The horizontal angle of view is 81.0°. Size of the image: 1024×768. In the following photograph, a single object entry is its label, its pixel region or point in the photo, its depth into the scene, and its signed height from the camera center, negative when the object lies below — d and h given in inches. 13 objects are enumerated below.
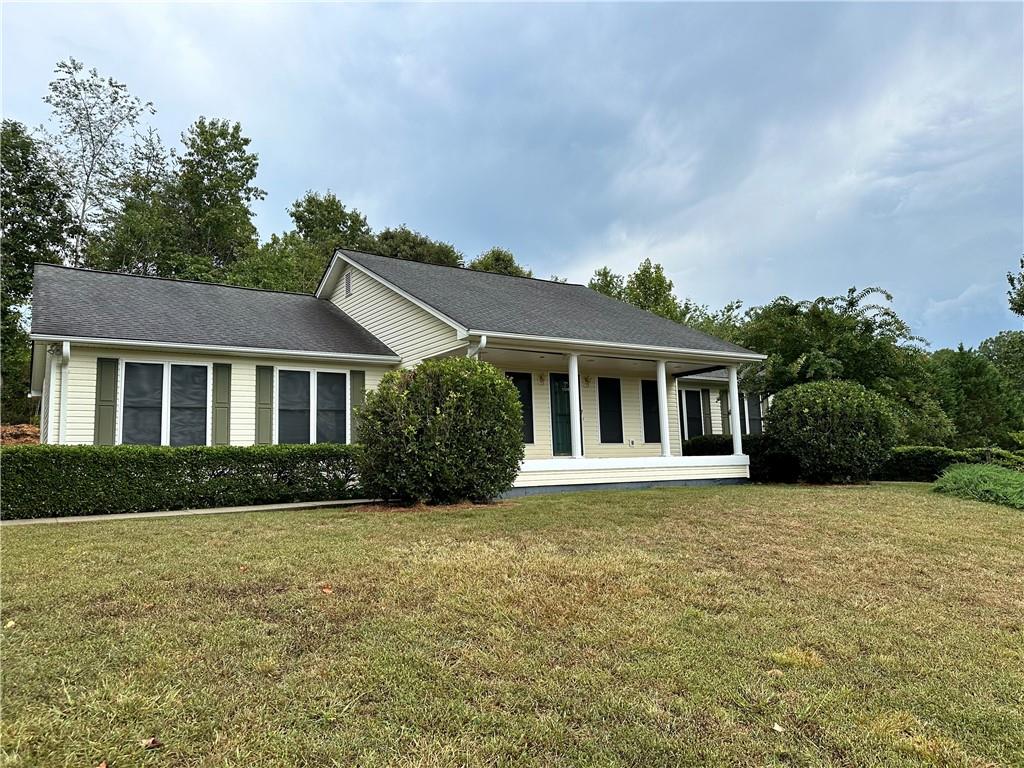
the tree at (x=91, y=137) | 997.2 +539.6
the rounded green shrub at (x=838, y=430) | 462.9 -2.4
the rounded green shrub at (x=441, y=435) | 322.7 +2.5
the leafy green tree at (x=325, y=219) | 1407.5 +531.5
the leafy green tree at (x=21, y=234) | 890.7 +342.6
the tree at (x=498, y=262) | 1256.8 +370.6
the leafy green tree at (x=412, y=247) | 1259.8 +409.8
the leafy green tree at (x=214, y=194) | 1127.0 +482.5
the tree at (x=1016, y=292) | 805.2 +174.8
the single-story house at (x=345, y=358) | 396.5 +64.5
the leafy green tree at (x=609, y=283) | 1237.7 +313.2
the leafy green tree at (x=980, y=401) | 1206.3 +42.7
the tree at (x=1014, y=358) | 886.4 +100.6
